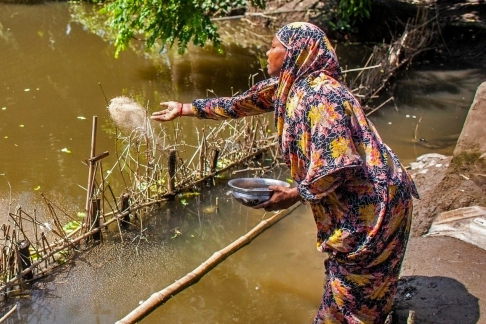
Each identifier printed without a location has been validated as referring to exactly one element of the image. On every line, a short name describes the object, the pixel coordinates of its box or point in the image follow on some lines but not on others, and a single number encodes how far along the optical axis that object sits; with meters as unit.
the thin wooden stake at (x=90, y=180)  4.17
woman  2.22
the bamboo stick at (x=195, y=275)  3.67
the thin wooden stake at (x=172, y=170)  4.95
